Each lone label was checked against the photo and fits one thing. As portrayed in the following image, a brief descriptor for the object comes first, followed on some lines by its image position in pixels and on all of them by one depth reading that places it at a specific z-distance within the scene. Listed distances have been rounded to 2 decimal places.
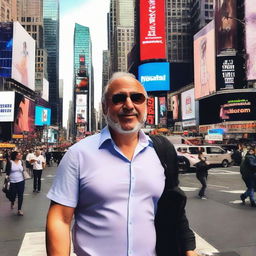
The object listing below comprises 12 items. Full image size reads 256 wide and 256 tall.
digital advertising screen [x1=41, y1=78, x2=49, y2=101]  132.38
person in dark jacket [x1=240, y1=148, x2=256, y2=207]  9.35
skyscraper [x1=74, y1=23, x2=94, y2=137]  150.25
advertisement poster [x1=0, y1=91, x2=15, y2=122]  55.84
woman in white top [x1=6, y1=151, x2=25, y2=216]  8.55
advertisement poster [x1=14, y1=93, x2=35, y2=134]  63.66
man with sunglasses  1.71
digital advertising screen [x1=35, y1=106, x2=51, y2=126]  83.81
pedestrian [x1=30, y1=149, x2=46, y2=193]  12.55
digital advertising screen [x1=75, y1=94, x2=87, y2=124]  151.25
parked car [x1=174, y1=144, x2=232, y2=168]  22.28
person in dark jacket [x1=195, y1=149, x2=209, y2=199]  10.85
